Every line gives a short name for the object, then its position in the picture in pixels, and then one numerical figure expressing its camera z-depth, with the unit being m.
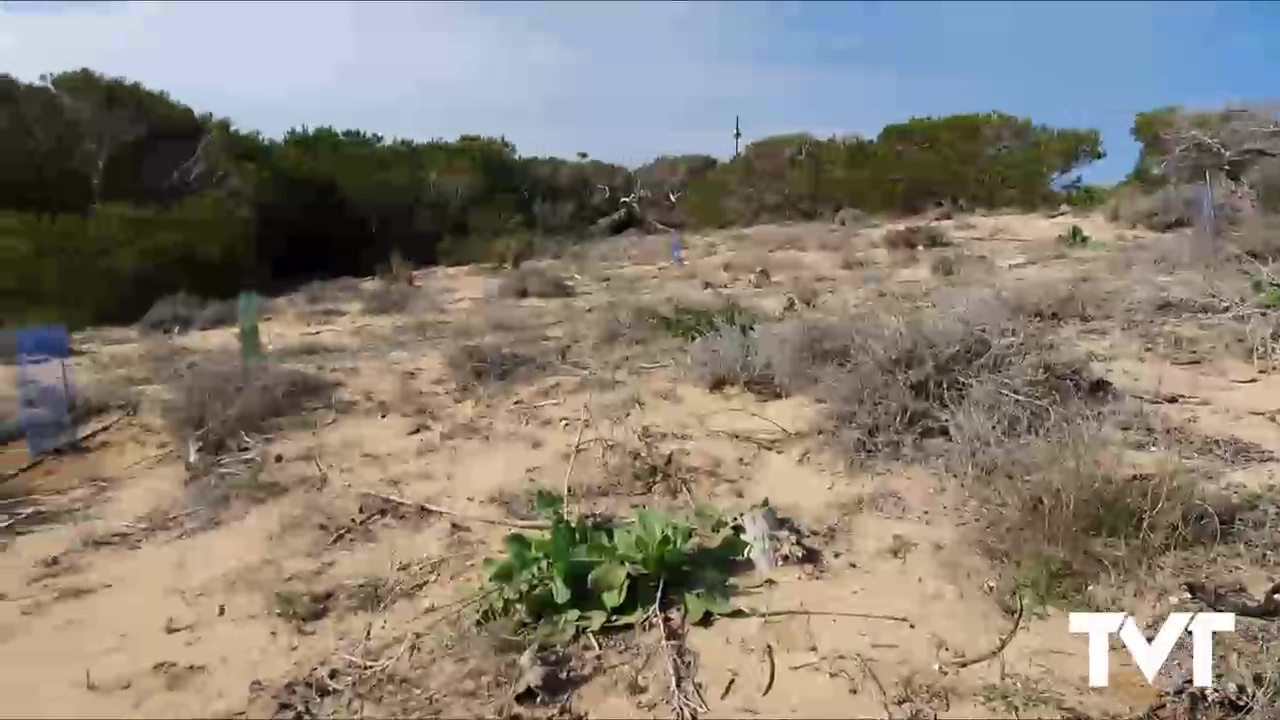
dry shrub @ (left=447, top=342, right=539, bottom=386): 5.72
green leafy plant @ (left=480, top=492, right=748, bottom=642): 2.93
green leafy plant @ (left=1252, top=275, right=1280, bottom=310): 6.02
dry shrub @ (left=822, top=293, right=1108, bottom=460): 4.15
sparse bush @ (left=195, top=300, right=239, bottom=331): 9.68
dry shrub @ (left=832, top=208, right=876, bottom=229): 16.84
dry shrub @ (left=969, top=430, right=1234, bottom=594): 3.06
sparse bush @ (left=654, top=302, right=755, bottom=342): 6.20
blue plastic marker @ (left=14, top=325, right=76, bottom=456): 5.27
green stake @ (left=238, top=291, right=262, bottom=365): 6.15
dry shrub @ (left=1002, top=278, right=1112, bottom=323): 6.78
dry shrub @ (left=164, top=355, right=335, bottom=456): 4.89
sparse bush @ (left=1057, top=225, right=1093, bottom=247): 11.27
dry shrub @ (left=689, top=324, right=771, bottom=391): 5.25
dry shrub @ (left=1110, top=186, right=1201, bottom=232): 11.59
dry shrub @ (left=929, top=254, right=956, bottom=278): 9.61
